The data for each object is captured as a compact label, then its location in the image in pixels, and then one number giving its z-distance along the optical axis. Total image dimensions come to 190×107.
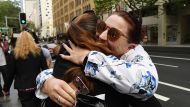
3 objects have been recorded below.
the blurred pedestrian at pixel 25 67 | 2.42
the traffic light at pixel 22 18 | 9.09
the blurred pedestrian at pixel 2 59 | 3.56
